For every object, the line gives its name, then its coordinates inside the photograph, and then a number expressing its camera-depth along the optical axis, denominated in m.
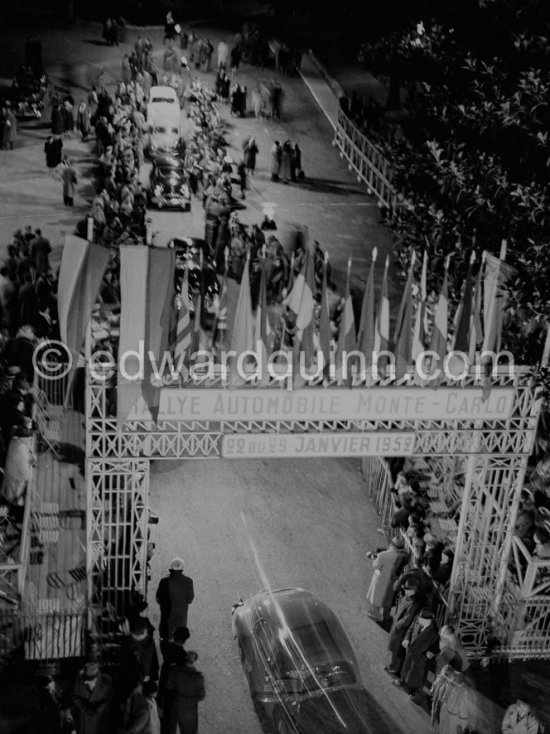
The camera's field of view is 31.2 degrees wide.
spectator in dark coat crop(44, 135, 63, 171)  31.70
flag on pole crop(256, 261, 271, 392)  13.34
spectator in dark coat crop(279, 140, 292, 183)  33.44
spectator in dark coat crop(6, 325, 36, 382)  19.50
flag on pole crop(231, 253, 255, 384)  13.30
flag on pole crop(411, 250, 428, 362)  13.87
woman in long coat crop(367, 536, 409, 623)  15.43
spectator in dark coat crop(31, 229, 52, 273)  23.55
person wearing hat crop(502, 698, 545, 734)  11.98
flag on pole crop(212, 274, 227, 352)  18.77
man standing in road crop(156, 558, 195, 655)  14.23
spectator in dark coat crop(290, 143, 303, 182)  33.69
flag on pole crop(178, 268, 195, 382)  13.22
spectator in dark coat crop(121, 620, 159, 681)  13.08
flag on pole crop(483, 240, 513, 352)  13.99
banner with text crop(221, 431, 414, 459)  13.62
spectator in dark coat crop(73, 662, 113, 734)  12.04
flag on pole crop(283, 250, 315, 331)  14.08
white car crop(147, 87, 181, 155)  33.36
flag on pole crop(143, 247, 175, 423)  12.68
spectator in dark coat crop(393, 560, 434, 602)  14.56
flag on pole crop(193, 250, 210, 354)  13.21
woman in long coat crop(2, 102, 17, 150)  33.66
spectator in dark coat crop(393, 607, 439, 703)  13.93
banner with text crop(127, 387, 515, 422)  13.27
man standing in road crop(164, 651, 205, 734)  12.43
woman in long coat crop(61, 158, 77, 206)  29.44
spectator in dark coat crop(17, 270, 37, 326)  20.81
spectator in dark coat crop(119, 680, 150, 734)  11.81
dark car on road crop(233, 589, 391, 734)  12.58
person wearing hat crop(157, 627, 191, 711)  12.67
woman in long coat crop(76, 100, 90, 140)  35.50
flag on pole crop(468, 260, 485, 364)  14.06
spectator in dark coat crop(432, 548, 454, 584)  15.45
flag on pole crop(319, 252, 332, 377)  13.73
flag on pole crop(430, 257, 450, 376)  14.05
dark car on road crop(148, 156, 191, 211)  30.36
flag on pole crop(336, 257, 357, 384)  13.52
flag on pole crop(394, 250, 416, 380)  13.71
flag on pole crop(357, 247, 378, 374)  13.66
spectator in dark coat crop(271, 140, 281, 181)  33.47
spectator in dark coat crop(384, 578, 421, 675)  14.36
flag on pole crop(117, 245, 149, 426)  12.59
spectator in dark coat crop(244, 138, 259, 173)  33.72
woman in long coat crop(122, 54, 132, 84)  40.41
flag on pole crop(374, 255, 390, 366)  13.83
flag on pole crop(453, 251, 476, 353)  13.88
